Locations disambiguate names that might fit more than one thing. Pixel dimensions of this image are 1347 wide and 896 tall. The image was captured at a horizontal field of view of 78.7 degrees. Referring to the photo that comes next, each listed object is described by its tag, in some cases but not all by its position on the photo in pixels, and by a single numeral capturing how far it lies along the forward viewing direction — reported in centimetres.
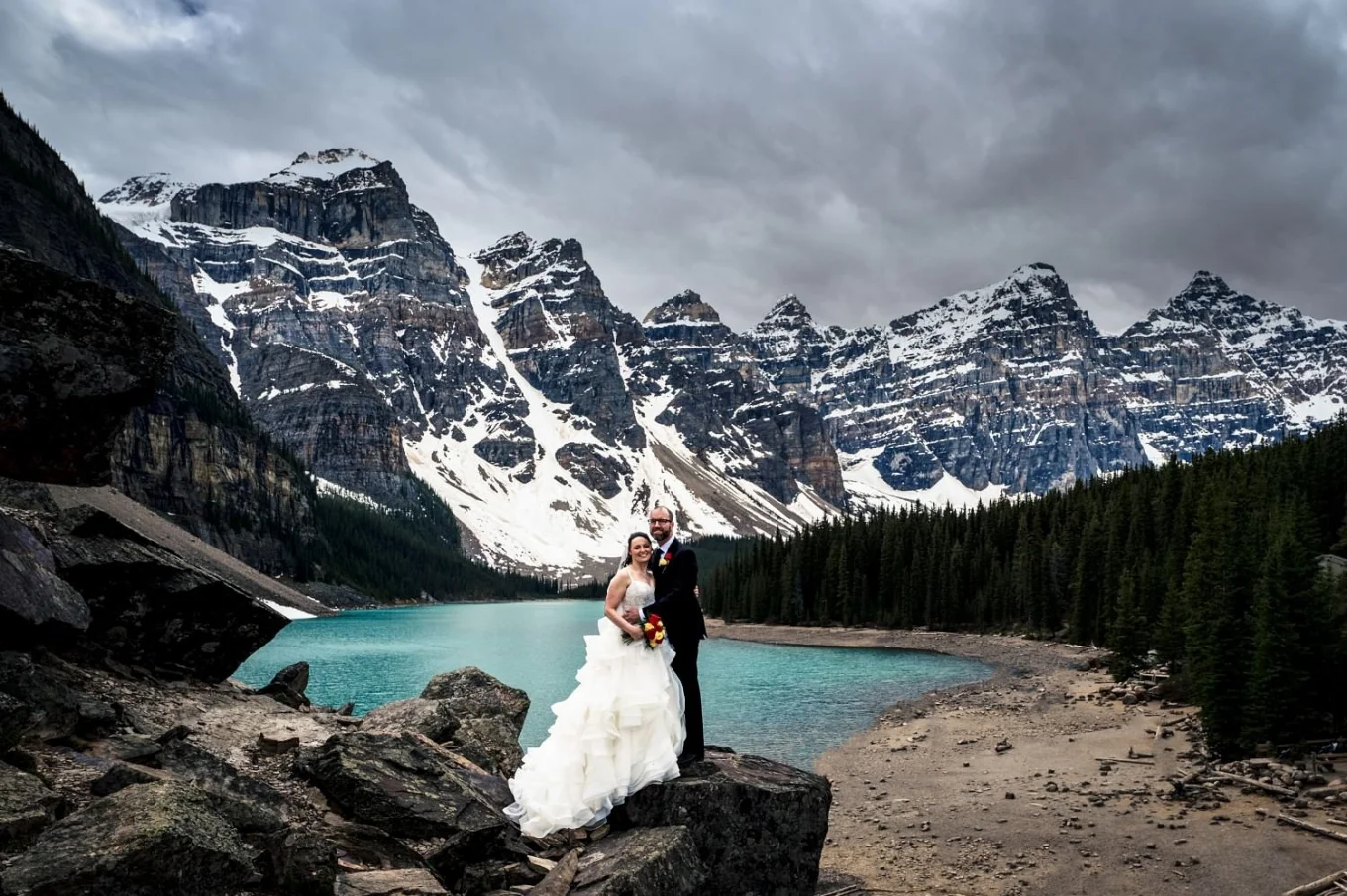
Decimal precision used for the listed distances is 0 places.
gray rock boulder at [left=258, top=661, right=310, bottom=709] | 1567
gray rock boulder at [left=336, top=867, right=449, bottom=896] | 779
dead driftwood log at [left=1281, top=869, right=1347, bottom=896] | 1298
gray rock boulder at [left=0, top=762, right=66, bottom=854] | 638
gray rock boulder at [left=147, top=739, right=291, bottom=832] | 895
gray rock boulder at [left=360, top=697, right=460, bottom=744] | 1387
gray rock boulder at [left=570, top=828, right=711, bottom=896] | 834
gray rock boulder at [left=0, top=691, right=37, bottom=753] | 763
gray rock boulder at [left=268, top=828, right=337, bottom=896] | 721
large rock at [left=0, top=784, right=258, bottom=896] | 577
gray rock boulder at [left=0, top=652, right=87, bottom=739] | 880
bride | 1017
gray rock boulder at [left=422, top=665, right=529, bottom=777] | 1444
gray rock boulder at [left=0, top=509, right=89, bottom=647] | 968
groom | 1054
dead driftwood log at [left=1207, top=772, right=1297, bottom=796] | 1815
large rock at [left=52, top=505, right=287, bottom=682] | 1229
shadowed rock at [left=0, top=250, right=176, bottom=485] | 1009
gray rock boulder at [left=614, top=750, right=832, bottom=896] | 1016
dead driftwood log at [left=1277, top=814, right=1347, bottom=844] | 1524
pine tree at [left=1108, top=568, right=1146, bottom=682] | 4256
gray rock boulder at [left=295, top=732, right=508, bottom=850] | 989
